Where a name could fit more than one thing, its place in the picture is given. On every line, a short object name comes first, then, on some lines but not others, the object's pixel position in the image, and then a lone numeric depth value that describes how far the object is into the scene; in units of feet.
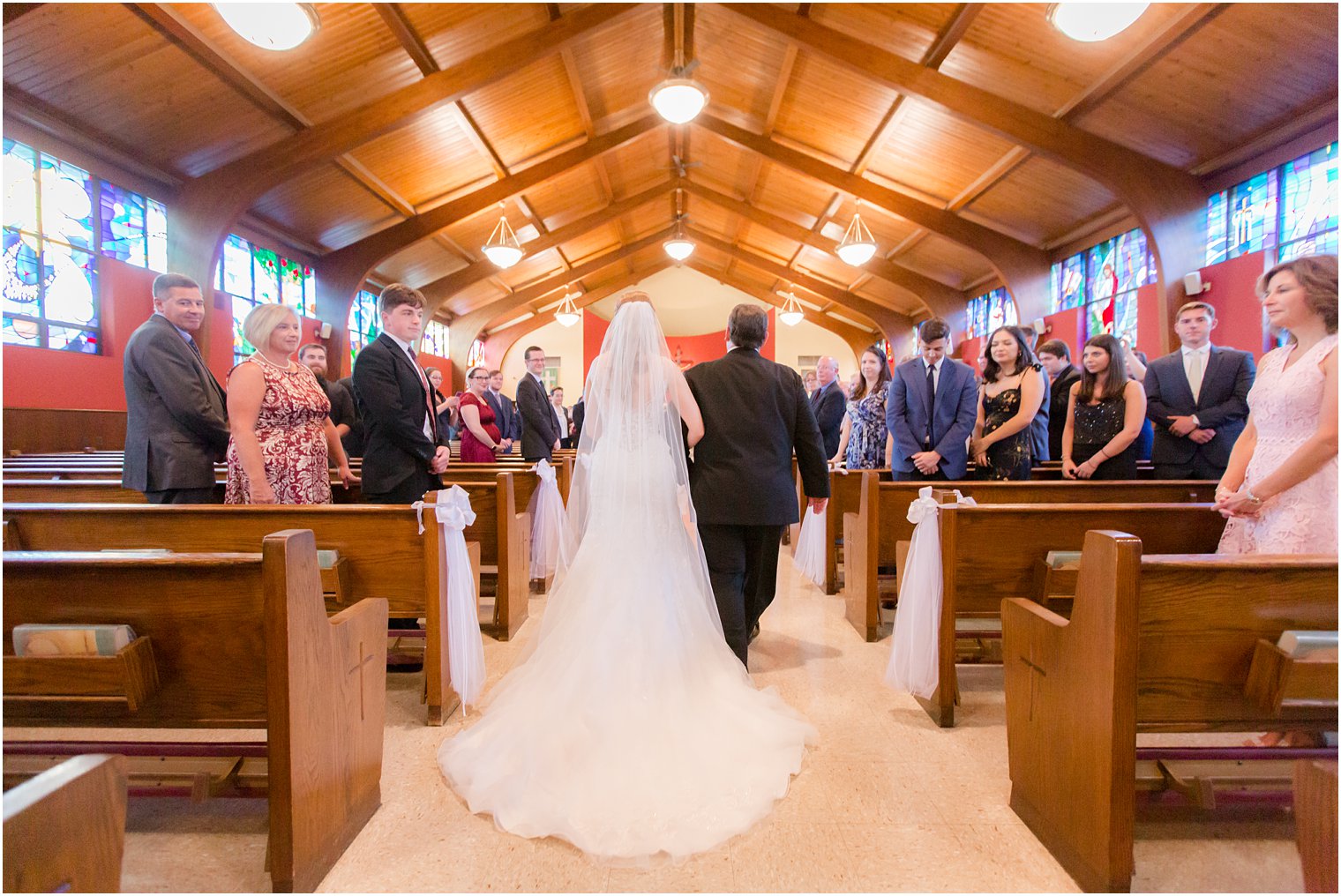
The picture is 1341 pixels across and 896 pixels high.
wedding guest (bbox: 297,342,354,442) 12.73
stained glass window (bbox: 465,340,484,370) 48.88
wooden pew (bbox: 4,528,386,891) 4.22
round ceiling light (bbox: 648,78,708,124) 19.56
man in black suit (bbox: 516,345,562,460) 14.85
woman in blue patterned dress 14.02
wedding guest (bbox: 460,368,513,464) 16.24
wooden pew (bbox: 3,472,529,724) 6.68
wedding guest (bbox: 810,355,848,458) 15.46
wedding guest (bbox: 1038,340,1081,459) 12.28
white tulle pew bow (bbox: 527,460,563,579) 12.79
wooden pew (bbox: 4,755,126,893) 2.29
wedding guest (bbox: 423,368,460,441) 16.86
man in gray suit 7.77
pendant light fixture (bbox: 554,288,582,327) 41.83
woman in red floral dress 7.51
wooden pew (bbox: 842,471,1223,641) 9.10
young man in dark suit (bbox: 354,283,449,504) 8.39
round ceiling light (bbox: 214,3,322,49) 12.86
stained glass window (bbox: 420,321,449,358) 41.73
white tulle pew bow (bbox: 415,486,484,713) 7.41
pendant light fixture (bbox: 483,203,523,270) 28.12
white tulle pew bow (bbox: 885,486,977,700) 7.45
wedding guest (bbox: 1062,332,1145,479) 10.46
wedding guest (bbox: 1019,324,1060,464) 11.92
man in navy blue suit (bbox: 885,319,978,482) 10.93
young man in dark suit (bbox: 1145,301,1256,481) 10.48
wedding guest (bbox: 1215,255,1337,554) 5.75
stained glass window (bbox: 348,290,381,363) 34.01
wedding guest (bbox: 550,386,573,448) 32.58
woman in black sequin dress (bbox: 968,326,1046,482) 10.59
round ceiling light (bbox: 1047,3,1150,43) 13.03
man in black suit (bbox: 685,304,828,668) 8.01
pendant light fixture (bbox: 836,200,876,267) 27.66
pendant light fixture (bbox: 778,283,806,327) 43.29
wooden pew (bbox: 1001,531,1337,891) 4.29
